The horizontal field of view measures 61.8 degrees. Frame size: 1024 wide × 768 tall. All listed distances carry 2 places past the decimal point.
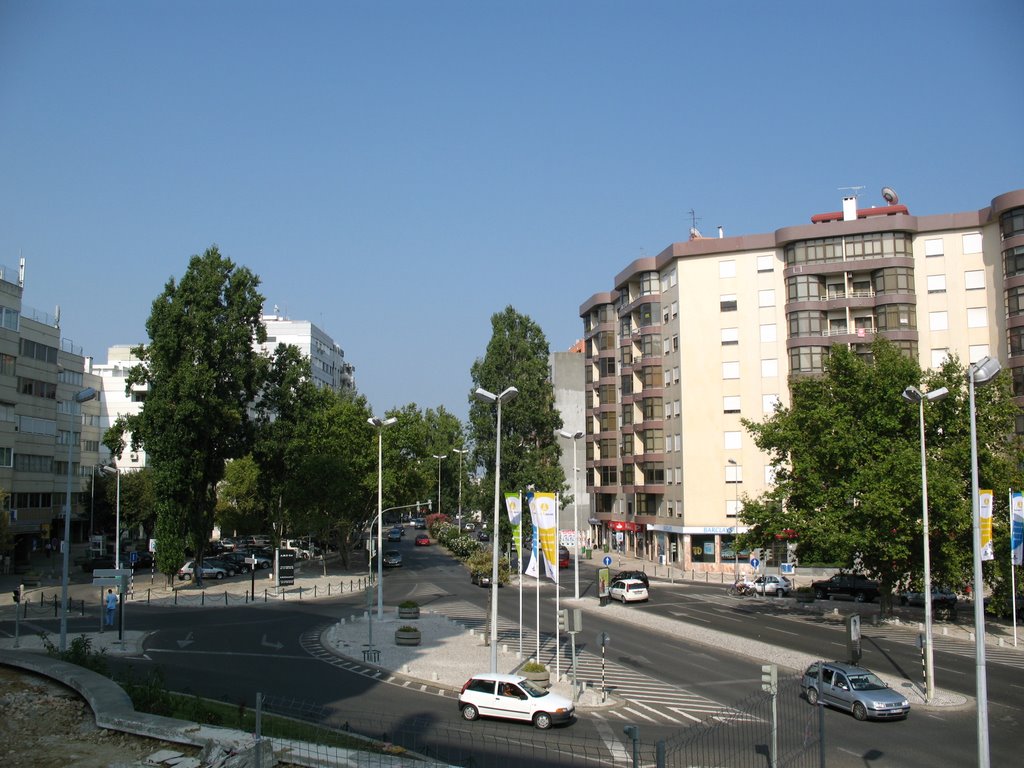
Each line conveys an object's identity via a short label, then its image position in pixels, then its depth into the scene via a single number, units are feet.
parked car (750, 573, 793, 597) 185.57
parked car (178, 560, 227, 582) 203.72
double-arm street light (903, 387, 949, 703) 82.07
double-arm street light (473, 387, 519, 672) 86.37
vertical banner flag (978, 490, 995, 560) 101.09
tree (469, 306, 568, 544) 207.72
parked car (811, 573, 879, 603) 176.80
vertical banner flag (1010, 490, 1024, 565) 111.86
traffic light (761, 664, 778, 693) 57.26
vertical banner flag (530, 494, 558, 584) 101.24
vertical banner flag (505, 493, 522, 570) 112.61
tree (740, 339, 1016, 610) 129.18
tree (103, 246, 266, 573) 180.75
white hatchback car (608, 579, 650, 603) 169.37
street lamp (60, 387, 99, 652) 103.43
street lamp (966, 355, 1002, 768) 55.62
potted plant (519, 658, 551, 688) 89.40
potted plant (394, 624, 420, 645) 116.57
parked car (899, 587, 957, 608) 153.35
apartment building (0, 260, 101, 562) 218.59
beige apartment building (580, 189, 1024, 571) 214.28
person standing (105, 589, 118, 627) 130.82
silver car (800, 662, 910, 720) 78.07
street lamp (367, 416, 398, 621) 138.72
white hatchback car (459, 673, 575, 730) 75.15
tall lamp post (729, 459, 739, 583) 228.18
